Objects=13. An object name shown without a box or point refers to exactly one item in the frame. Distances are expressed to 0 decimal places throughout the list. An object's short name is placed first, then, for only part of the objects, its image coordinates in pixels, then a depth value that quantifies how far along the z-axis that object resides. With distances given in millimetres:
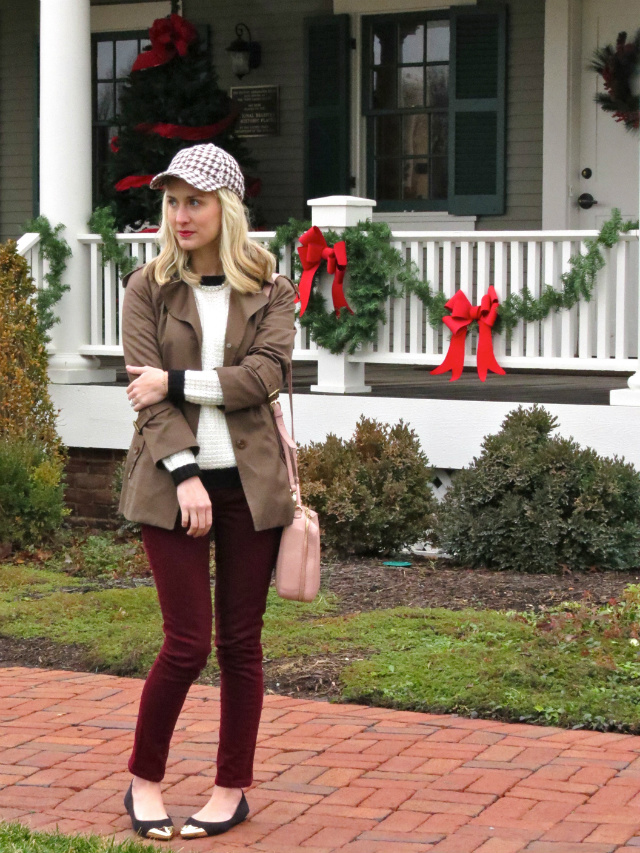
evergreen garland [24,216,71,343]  15431
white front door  17851
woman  6126
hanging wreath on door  17367
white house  13731
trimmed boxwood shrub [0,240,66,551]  13496
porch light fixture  20082
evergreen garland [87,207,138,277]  15404
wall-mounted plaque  20499
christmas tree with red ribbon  18913
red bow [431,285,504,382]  13543
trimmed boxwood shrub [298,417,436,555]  12561
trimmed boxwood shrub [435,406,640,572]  11910
